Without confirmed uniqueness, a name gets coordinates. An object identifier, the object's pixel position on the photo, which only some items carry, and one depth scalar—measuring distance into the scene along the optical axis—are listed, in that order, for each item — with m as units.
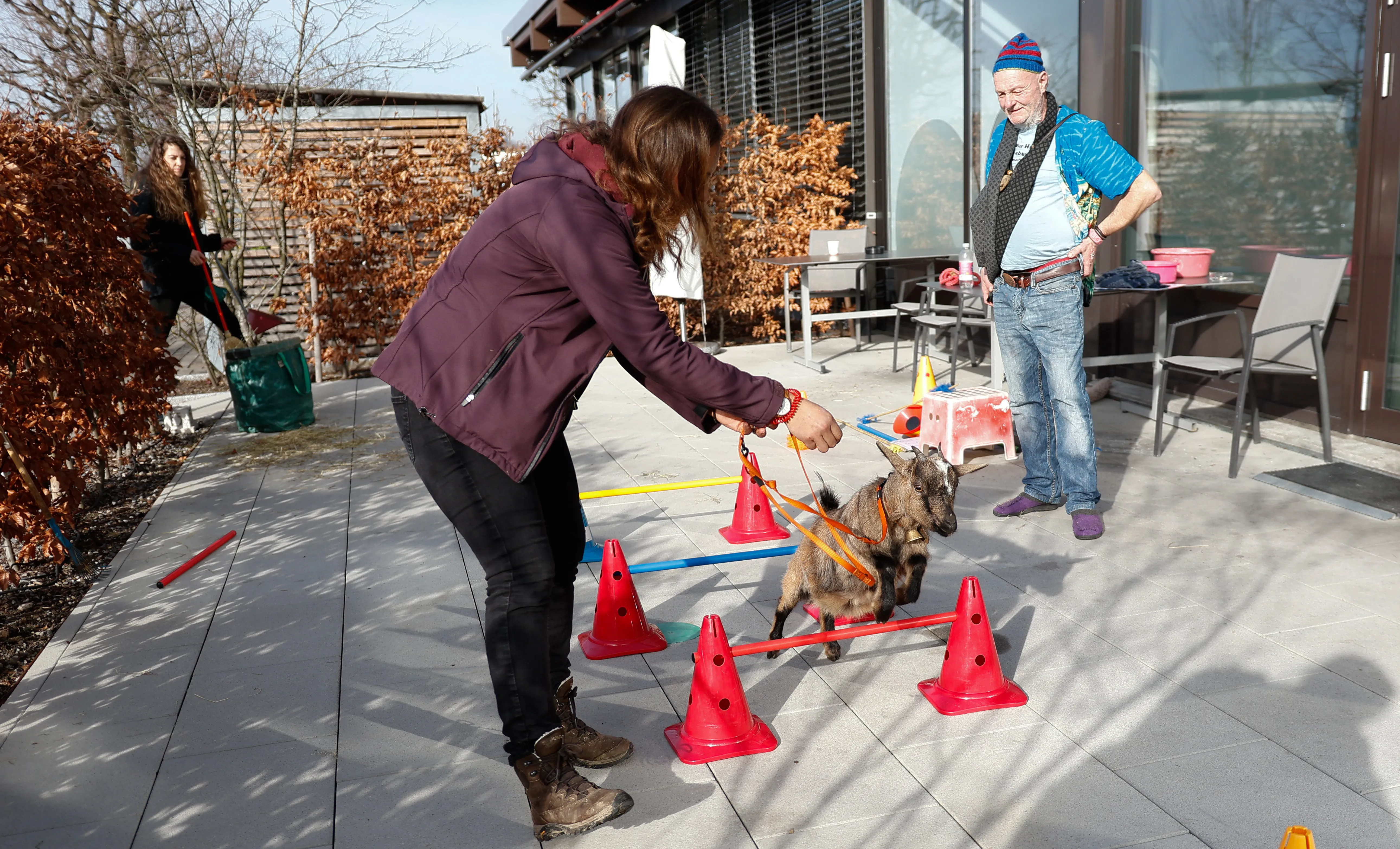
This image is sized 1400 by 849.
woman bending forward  2.26
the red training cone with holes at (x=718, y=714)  2.86
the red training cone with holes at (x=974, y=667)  3.05
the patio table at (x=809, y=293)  9.00
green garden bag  7.41
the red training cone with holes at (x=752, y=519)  4.73
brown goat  3.21
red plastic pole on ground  4.43
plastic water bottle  7.40
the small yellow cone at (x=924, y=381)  6.27
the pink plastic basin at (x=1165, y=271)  6.12
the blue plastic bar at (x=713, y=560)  3.99
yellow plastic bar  4.86
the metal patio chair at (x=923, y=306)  7.91
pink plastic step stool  5.63
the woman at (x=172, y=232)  7.04
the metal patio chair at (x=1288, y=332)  5.27
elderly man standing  4.41
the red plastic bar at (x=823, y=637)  3.11
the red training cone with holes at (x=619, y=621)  3.57
